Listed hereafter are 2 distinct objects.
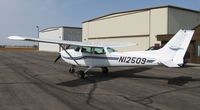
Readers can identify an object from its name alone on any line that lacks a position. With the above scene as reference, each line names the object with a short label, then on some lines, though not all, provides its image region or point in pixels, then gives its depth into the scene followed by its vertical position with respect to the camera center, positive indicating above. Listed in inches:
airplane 304.7 -7.3
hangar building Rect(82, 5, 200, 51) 815.3 +160.1
